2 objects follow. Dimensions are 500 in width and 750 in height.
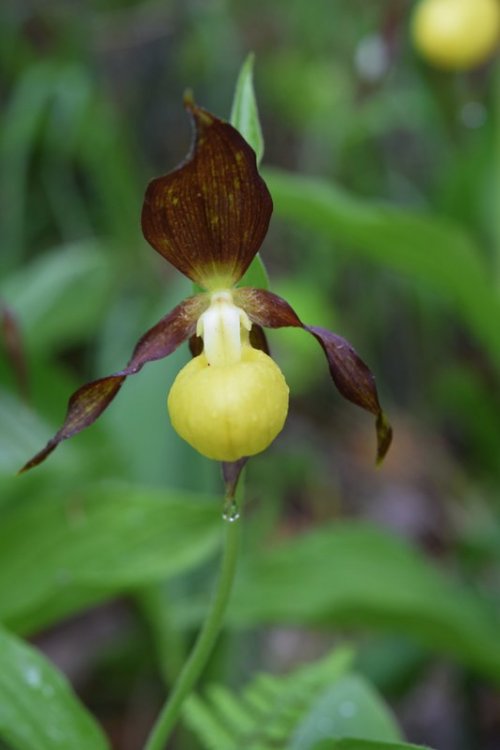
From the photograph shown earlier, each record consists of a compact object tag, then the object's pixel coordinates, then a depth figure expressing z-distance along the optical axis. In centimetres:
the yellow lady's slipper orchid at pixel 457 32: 88
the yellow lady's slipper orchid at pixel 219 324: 40
